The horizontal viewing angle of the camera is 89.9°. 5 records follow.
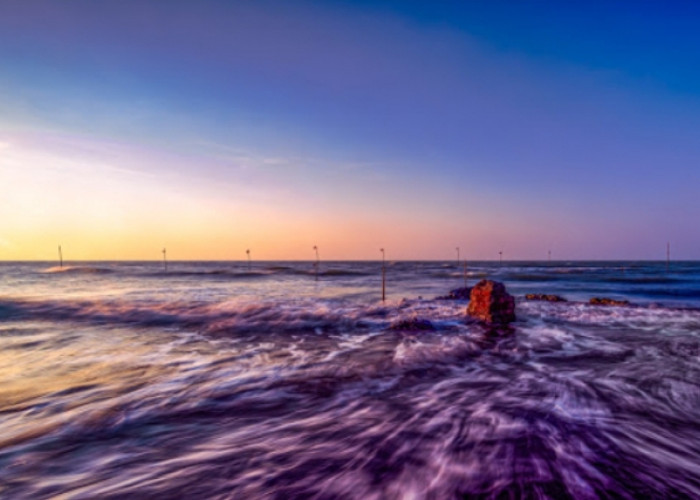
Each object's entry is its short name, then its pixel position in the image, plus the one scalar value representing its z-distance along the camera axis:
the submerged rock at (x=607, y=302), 20.90
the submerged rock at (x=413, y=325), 13.66
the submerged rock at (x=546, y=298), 22.86
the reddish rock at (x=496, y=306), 14.95
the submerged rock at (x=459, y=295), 24.06
